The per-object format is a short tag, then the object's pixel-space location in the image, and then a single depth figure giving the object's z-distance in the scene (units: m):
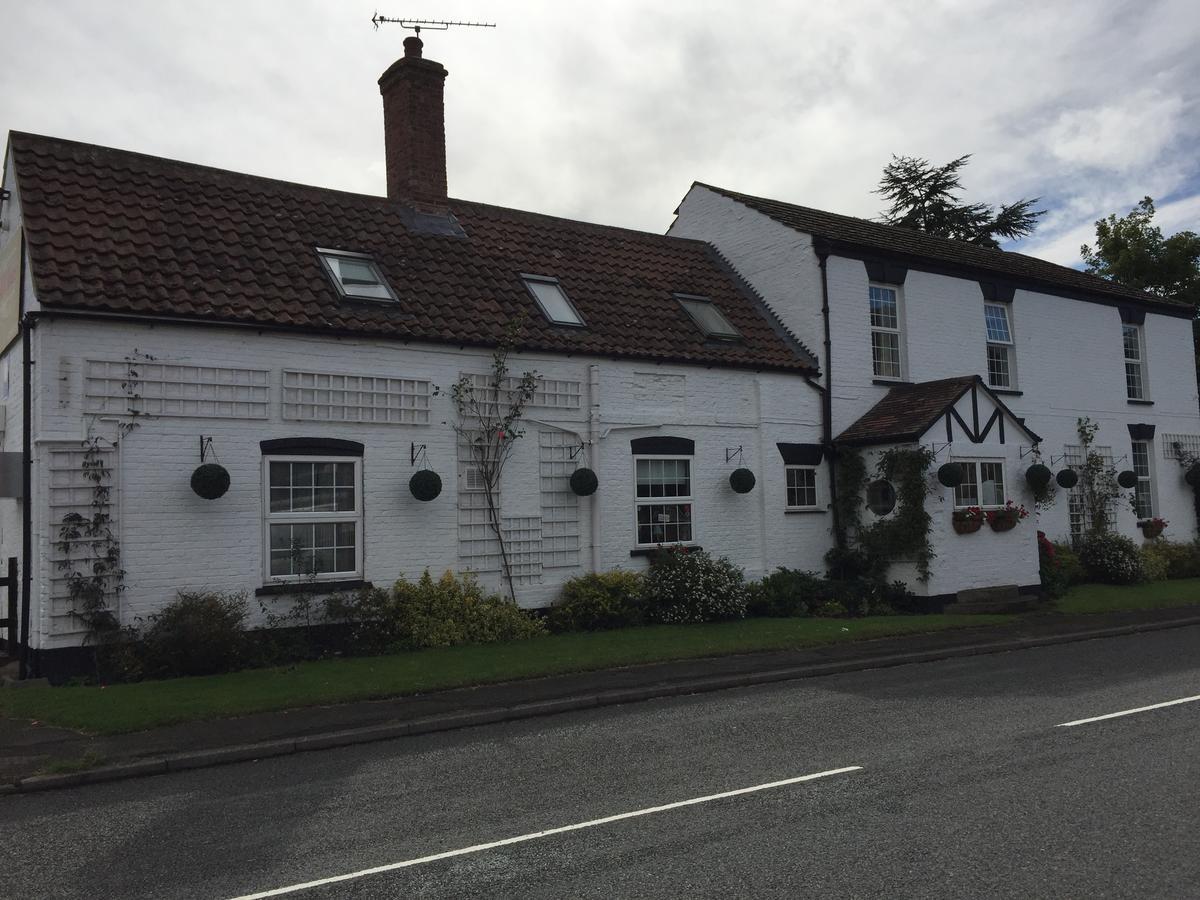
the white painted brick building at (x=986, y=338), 19.66
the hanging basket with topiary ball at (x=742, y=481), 17.81
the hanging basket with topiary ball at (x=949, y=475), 17.62
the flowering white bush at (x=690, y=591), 16.31
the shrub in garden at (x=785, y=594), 17.48
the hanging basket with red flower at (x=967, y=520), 18.11
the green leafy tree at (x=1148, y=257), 35.09
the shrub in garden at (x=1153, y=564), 22.22
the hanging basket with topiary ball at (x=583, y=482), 15.97
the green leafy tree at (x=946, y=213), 41.75
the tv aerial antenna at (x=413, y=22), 18.16
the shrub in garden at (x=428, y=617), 13.70
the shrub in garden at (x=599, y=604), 15.64
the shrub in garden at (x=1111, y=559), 21.58
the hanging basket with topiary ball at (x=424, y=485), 14.29
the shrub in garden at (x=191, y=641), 12.00
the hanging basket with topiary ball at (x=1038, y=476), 18.95
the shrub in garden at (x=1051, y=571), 19.56
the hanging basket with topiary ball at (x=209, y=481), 12.59
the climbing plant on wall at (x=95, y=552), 12.01
